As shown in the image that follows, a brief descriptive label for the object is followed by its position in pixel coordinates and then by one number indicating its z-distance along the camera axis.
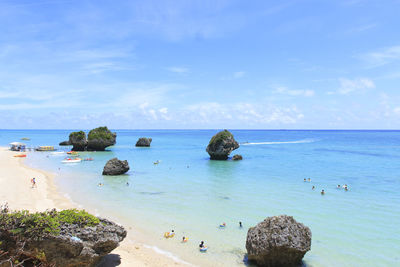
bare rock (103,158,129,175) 37.88
